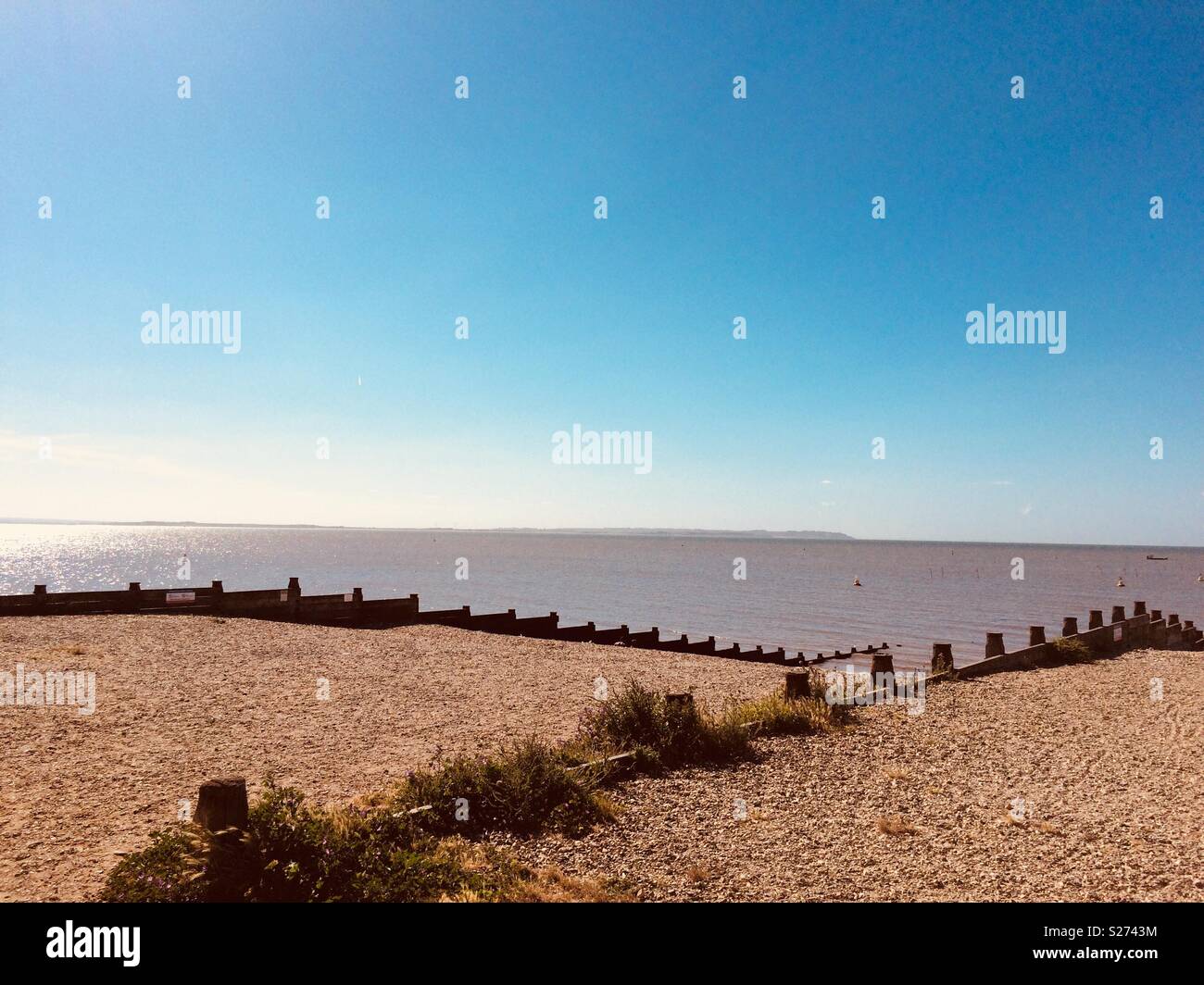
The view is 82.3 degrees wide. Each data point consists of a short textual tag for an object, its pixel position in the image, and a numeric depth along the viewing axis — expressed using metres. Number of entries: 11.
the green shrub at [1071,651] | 18.62
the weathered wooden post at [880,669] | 14.07
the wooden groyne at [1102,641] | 16.34
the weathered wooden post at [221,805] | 5.62
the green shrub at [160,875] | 5.25
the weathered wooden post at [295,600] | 22.66
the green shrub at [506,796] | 7.25
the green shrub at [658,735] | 9.41
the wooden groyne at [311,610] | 21.52
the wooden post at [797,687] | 11.91
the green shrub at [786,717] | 10.99
